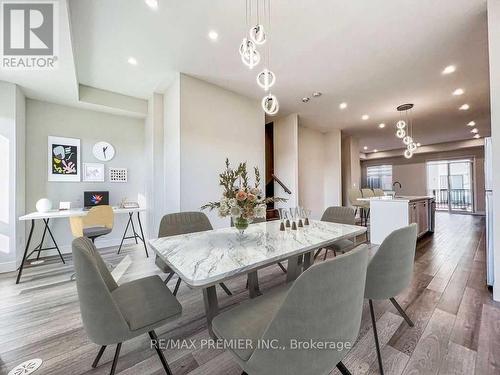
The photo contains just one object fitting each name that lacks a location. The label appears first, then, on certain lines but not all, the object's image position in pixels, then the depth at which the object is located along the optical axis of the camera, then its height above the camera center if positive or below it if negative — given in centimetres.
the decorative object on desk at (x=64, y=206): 342 -24
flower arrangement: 163 -11
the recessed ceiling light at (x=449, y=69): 321 +190
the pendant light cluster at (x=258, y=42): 175 +128
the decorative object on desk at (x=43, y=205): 312 -21
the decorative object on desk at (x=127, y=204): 392 -26
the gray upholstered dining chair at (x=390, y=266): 128 -51
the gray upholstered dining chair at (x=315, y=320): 72 -50
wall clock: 402 +81
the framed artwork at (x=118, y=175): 416 +34
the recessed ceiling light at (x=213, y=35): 245 +191
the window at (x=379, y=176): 1044 +59
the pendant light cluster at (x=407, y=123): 476 +191
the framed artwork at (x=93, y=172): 391 +38
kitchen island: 373 -53
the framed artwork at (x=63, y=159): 363 +60
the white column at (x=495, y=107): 197 +78
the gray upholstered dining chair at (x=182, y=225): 207 -37
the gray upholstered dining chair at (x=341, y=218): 238 -40
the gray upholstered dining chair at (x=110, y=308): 95 -67
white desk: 285 -35
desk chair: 292 -47
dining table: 106 -41
